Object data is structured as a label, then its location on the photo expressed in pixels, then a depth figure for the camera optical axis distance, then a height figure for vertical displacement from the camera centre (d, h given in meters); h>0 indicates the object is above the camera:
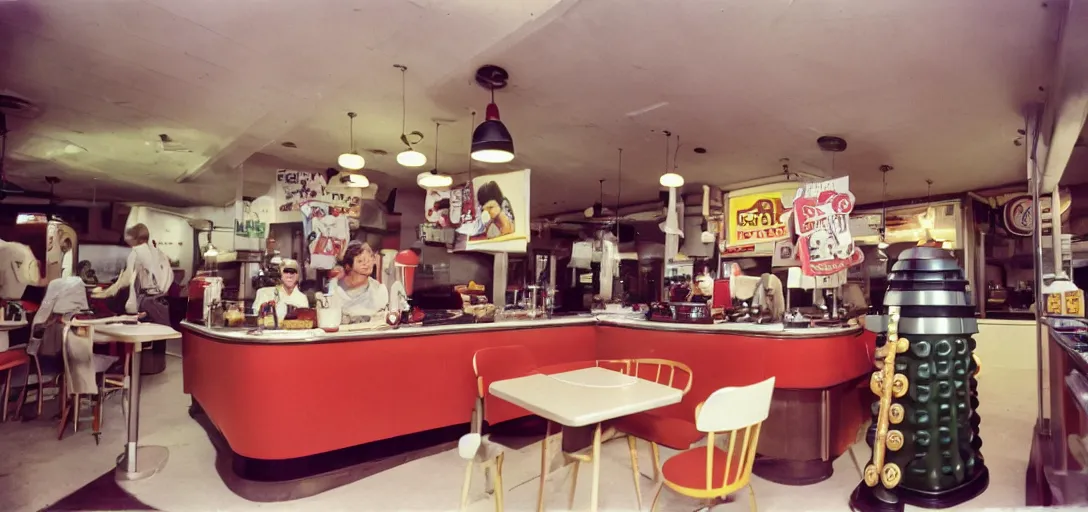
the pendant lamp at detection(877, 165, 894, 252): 6.87 +1.11
